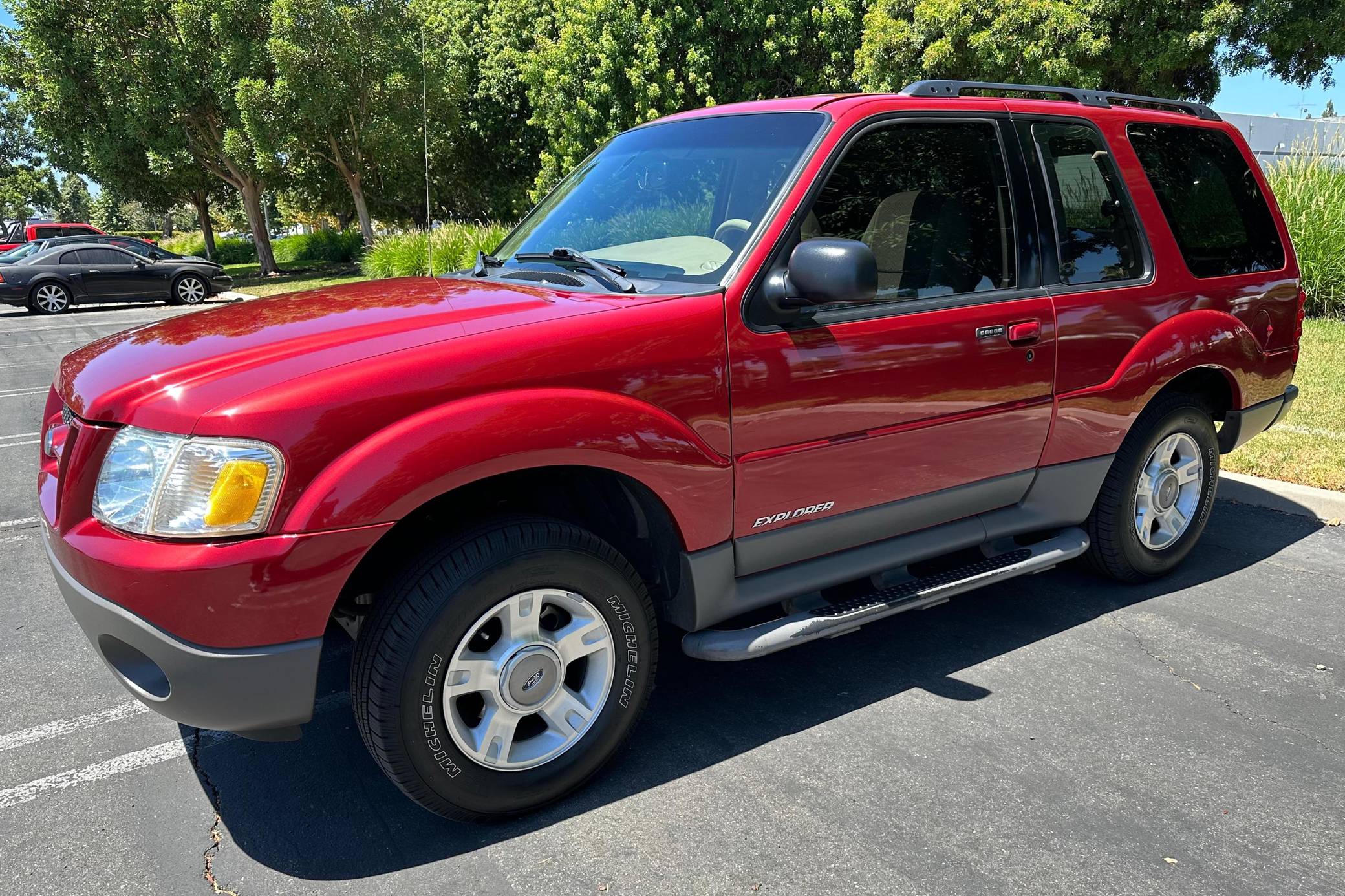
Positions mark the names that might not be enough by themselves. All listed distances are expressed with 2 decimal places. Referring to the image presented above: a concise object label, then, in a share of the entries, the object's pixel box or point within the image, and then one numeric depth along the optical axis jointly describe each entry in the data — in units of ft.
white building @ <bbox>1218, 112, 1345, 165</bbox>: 38.75
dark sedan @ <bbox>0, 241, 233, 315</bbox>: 67.05
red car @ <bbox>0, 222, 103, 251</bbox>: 99.71
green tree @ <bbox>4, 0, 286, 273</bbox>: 85.10
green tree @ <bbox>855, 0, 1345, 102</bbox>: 58.03
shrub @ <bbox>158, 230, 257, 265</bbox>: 154.40
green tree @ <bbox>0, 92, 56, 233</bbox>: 188.85
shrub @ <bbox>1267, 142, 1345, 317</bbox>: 36.01
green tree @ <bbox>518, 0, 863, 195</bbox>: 82.43
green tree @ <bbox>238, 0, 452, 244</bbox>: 80.79
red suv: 7.63
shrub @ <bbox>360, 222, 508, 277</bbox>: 58.80
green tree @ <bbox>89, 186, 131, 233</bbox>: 292.40
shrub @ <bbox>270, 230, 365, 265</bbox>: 128.67
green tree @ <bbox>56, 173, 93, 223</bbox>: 293.84
